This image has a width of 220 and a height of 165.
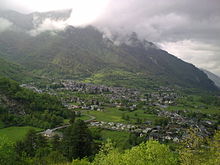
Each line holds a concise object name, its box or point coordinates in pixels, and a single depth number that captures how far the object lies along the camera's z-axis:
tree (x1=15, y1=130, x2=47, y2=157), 71.71
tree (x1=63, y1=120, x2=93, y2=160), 70.94
